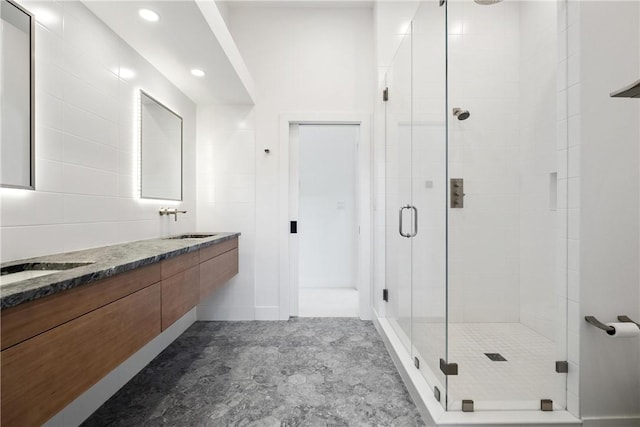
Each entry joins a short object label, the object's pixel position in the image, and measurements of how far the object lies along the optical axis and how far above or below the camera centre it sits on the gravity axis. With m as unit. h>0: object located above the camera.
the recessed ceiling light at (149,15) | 1.62 +1.10
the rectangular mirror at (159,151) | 2.10 +0.49
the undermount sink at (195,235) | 2.60 -0.20
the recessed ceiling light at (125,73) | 1.87 +0.90
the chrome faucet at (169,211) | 2.33 +0.01
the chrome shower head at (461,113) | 1.74 +0.63
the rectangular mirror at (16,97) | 1.15 +0.47
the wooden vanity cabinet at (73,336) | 0.76 -0.41
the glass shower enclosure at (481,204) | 1.54 +0.06
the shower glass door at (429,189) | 1.57 +0.15
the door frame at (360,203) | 3.02 +0.10
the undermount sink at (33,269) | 1.14 -0.23
